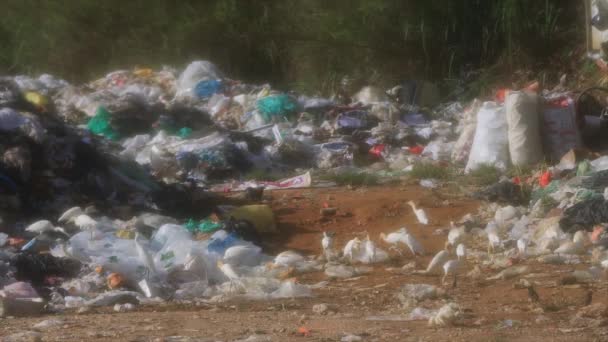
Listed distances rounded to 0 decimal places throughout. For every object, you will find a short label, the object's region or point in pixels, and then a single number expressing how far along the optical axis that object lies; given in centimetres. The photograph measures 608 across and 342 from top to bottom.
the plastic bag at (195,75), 2377
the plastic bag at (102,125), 2009
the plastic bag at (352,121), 2012
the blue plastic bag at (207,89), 2283
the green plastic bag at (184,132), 1955
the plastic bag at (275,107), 2111
